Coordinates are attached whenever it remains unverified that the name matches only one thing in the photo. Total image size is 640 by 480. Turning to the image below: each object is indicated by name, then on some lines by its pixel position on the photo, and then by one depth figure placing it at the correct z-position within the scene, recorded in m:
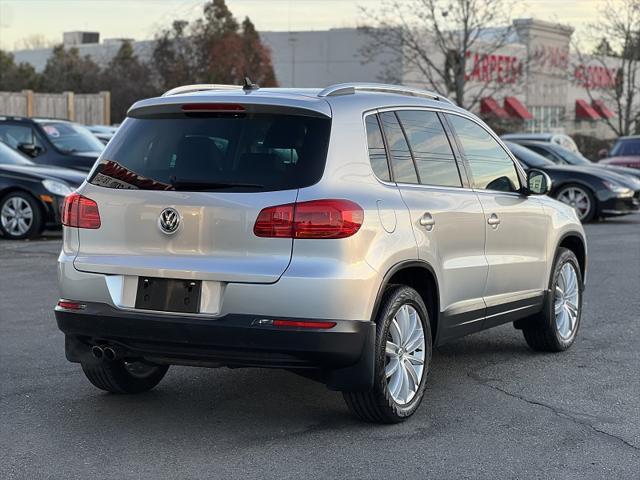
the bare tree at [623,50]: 46.45
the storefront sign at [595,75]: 51.64
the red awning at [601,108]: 50.28
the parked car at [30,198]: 14.80
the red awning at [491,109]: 50.06
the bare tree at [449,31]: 38.97
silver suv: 5.22
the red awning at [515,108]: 54.25
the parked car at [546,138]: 23.92
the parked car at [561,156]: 21.44
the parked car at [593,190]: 19.12
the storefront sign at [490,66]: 48.23
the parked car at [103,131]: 26.44
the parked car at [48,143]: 18.08
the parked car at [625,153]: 25.42
